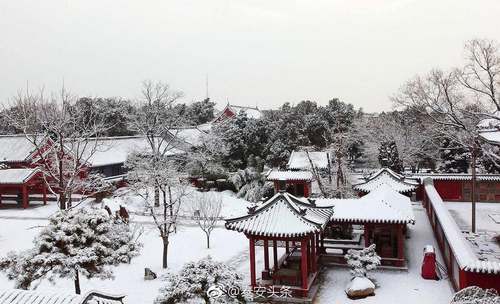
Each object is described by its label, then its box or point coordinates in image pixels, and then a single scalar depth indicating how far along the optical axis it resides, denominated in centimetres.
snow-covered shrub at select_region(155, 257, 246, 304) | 959
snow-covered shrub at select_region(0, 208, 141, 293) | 1164
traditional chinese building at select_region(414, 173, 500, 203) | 2650
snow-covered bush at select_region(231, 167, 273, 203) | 3206
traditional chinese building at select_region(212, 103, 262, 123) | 5059
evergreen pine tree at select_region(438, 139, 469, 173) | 3519
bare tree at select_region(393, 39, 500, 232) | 1997
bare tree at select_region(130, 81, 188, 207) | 2964
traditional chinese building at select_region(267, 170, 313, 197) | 2877
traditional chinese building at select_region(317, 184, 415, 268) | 1583
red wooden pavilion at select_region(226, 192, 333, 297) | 1339
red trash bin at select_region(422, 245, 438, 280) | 1471
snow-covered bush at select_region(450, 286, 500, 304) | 909
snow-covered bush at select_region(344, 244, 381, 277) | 1412
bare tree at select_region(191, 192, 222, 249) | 2115
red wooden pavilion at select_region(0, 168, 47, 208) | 2942
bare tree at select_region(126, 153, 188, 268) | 1966
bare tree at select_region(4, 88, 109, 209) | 2252
